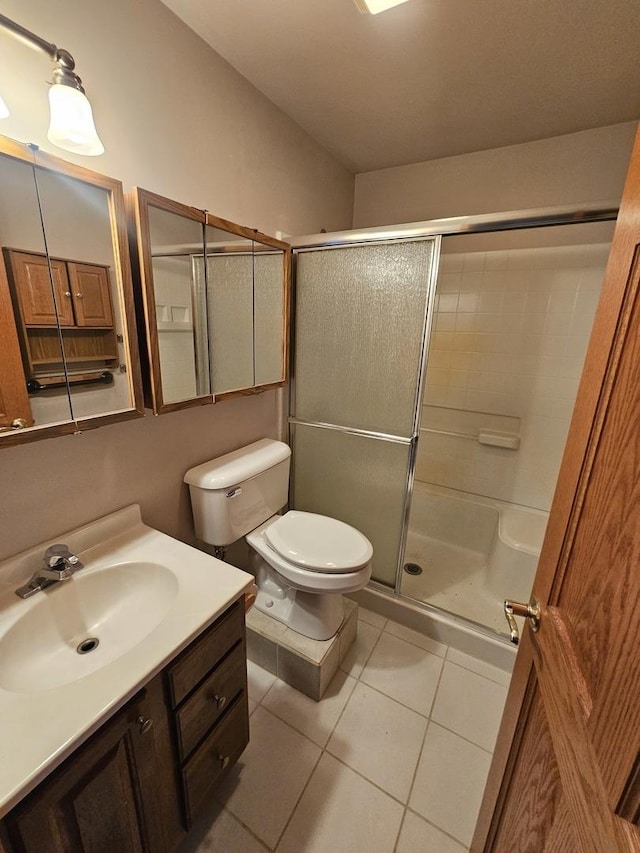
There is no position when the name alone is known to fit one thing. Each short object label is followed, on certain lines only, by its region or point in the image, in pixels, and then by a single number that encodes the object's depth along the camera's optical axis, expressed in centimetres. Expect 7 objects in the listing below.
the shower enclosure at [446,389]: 153
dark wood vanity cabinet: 60
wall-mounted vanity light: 76
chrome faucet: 90
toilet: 136
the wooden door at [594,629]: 41
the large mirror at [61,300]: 80
